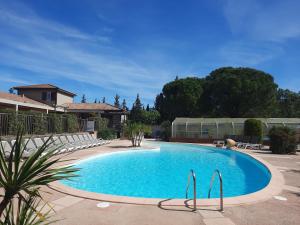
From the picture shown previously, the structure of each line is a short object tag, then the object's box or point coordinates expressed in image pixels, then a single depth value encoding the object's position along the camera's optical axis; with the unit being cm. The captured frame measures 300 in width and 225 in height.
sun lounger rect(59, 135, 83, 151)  1615
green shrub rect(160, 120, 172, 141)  3102
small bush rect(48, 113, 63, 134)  1973
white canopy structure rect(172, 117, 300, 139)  2736
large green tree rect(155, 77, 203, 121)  4278
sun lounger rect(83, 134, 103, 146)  2034
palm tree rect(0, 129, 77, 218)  235
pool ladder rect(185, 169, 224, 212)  574
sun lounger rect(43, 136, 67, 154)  1516
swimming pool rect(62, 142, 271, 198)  951
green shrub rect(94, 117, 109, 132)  2736
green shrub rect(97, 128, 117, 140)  2694
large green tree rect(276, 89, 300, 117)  5125
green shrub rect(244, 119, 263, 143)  2528
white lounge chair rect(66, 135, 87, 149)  1730
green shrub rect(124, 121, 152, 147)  2138
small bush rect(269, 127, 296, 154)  1827
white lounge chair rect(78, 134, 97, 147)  1948
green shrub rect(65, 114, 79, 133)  2202
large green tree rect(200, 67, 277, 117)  4091
